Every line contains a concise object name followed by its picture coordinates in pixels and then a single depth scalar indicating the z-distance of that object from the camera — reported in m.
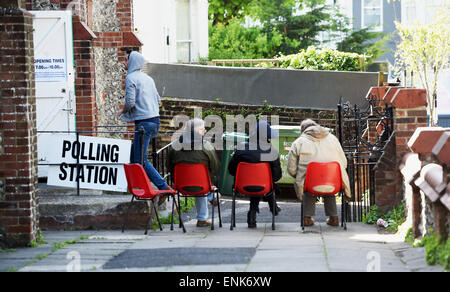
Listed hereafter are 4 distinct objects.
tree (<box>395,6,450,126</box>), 27.23
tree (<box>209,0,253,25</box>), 32.81
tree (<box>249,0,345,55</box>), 32.12
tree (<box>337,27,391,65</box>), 32.34
